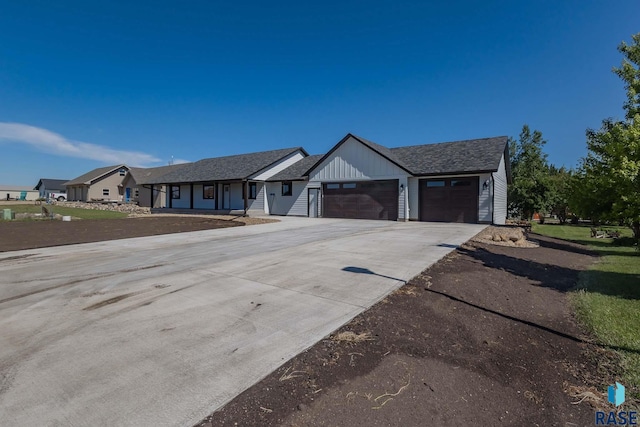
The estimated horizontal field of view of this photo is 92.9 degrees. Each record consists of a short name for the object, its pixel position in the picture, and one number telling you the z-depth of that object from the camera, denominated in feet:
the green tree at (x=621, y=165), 21.98
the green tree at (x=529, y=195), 72.23
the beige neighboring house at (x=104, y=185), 143.13
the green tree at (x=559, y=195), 48.04
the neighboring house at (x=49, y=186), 211.41
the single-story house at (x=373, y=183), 58.08
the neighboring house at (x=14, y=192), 249.14
